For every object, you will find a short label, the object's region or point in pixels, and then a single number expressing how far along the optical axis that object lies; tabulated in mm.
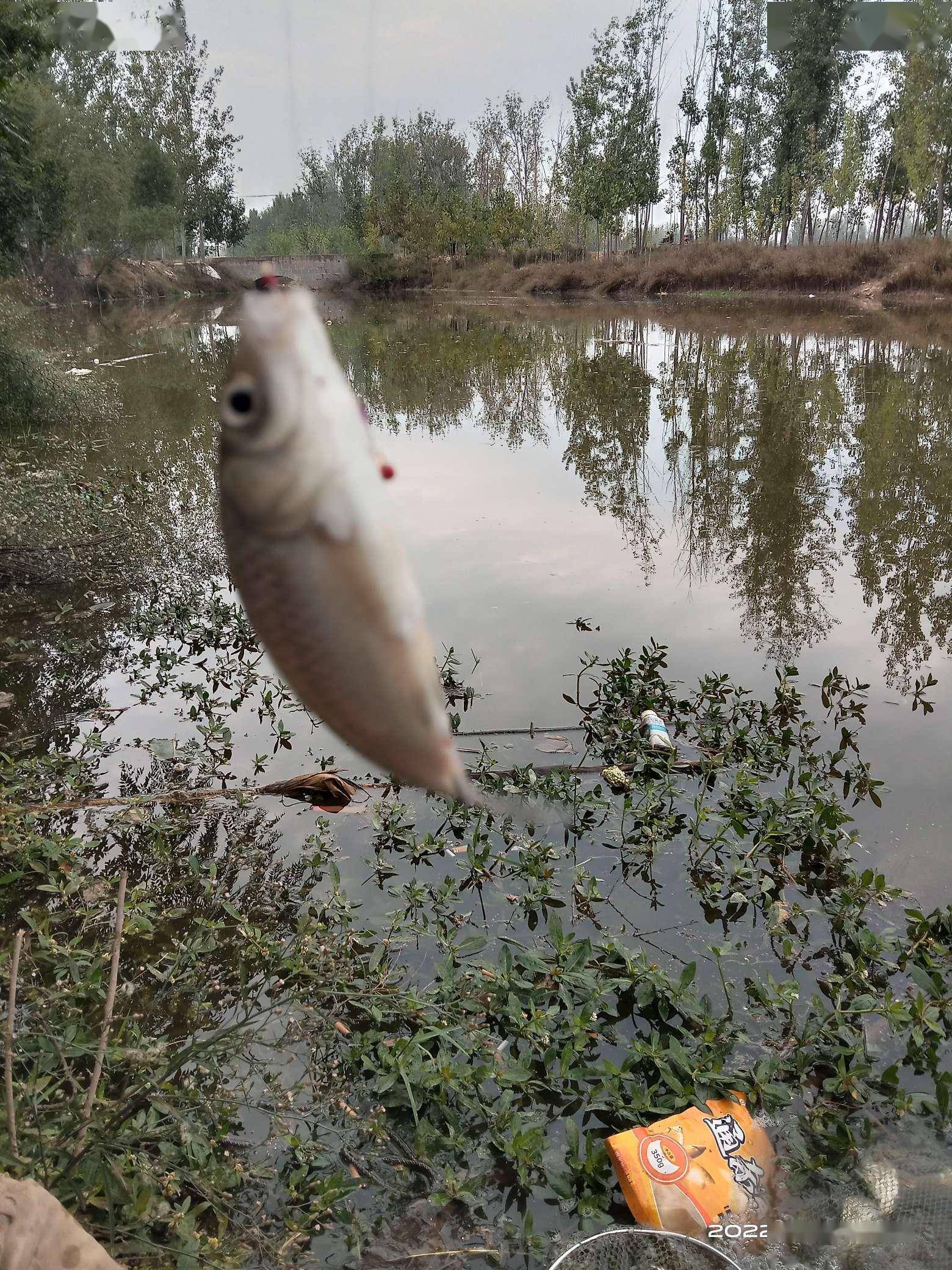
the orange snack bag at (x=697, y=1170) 2070
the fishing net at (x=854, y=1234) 1923
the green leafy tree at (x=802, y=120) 28062
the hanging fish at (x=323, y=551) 291
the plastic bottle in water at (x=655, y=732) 3947
